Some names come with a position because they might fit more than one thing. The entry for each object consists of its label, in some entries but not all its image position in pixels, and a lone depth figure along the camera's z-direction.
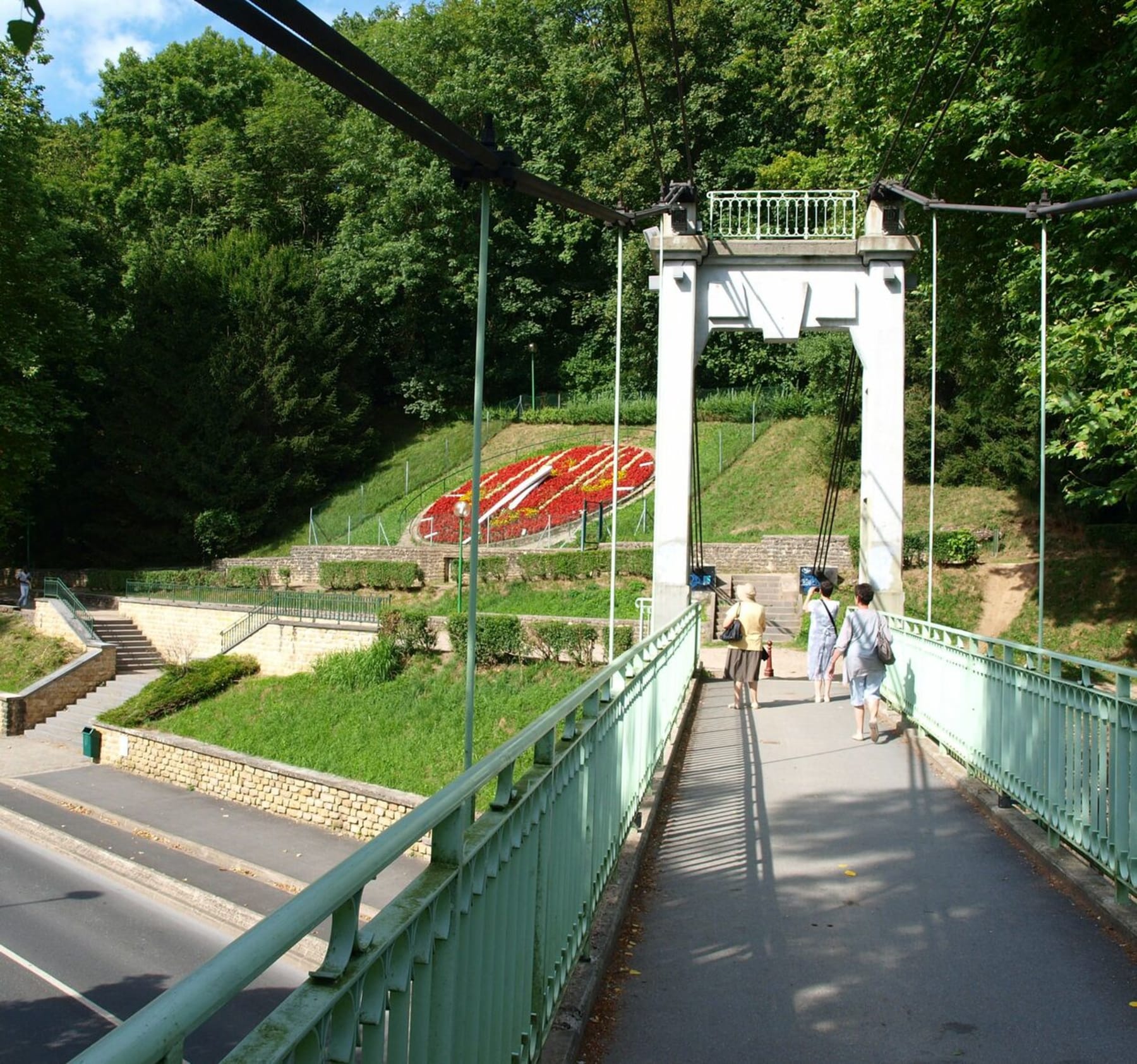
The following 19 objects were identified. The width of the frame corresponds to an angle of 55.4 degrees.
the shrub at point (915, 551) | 24.11
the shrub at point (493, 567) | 27.58
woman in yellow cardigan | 11.82
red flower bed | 32.34
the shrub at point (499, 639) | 22.52
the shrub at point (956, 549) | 24.06
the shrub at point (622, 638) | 21.41
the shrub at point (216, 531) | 39.59
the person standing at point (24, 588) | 34.47
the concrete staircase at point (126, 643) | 31.34
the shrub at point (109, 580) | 35.98
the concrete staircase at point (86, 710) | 26.98
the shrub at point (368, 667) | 24.08
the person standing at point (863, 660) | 9.77
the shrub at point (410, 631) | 24.44
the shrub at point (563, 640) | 21.77
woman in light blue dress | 12.76
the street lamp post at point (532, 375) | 46.68
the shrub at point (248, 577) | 34.62
